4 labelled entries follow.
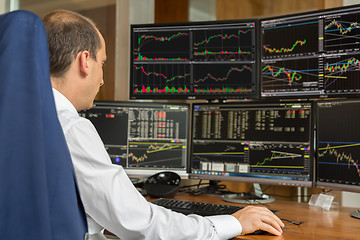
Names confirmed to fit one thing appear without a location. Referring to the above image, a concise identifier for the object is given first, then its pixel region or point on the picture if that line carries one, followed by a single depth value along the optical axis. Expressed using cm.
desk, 127
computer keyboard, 148
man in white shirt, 95
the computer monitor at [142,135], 204
